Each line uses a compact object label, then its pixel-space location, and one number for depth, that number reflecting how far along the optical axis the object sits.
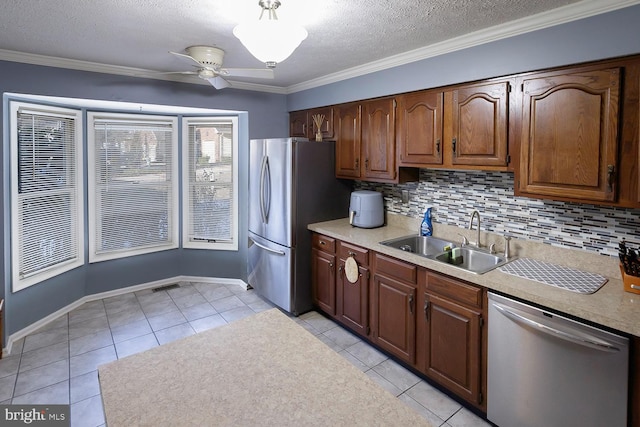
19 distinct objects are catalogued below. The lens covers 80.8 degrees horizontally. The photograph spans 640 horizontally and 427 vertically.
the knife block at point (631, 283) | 1.86
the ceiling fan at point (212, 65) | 2.54
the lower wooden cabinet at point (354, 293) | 3.06
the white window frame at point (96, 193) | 3.88
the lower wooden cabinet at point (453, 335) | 2.21
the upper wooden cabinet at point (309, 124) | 3.75
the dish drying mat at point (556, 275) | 1.99
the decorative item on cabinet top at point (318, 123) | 3.79
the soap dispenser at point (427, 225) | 3.15
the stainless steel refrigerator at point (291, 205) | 3.50
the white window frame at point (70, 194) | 3.11
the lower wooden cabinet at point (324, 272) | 3.41
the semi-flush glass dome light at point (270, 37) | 1.58
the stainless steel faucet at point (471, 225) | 2.75
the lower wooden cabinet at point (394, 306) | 2.64
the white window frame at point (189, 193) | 4.38
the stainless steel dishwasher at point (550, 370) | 1.67
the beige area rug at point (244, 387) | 1.02
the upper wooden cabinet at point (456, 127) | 2.35
